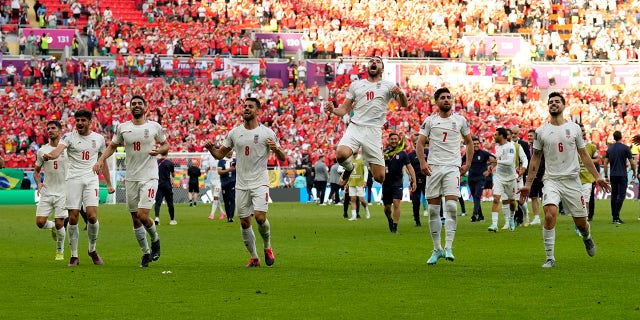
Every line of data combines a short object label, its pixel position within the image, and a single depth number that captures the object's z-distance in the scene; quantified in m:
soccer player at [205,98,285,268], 16.78
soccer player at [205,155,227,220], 35.60
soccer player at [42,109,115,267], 18.12
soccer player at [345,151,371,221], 34.00
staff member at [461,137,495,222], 29.64
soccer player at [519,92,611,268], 16.16
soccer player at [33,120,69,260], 19.11
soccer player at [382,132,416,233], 26.39
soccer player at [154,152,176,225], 31.55
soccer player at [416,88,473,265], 17.27
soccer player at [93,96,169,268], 17.28
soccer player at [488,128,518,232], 26.42
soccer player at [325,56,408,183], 17.09
